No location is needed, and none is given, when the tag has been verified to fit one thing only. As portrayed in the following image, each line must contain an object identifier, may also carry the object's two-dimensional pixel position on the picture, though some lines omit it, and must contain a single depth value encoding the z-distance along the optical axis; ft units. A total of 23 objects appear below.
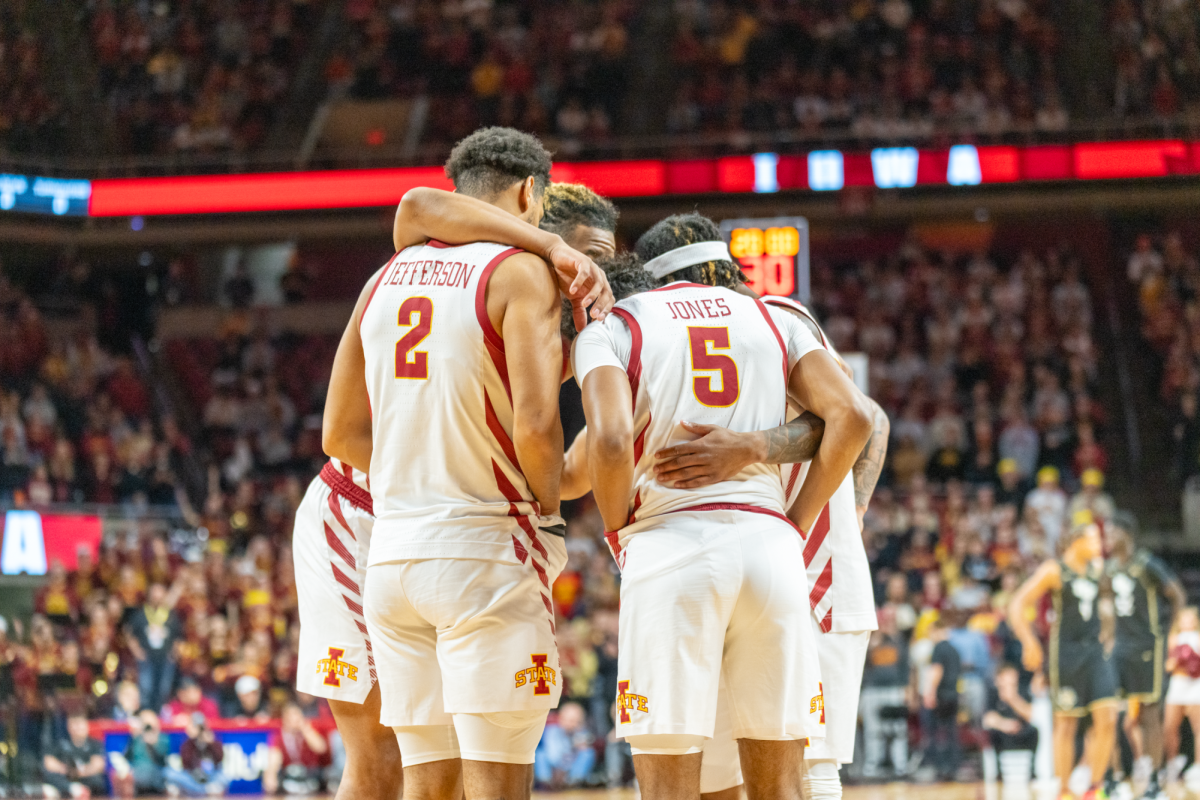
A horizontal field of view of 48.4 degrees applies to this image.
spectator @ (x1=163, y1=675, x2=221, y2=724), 41.78
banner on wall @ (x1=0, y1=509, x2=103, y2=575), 48.75
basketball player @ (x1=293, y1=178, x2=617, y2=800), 14.35
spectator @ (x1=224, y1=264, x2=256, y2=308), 71.87
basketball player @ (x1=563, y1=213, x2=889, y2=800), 13.70
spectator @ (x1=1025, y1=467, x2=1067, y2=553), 46.91
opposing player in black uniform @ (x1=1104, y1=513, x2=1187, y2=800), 35.12
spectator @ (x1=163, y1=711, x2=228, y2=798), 40.55
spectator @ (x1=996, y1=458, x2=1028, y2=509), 50.65
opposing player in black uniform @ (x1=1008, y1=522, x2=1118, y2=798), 35.01
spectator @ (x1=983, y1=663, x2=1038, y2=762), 38.17
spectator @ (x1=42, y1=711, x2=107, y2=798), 40.09
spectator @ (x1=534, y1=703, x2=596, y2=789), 40.60
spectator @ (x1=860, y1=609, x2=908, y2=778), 39.75
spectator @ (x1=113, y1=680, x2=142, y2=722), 41.93
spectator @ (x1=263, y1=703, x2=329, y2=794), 40.68
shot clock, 34.27
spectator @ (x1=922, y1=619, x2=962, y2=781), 39.17
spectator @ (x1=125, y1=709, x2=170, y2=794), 40.52
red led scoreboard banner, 59.62
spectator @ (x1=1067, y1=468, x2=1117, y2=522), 45.03
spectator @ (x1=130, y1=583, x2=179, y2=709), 43.19
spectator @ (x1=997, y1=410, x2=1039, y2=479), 54.19
